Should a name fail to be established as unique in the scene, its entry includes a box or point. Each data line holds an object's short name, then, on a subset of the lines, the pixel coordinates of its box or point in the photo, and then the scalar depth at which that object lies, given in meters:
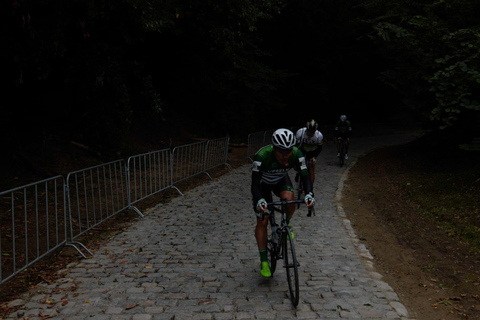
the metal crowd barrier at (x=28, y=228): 6.71
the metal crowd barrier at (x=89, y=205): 8.34
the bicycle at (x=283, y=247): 4.81
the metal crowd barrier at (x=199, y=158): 12.73
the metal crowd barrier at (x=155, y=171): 10.77
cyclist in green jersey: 5.27
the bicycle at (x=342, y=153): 17.89
